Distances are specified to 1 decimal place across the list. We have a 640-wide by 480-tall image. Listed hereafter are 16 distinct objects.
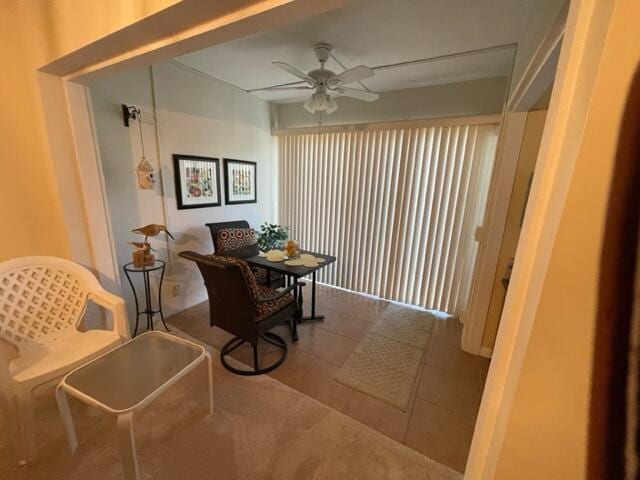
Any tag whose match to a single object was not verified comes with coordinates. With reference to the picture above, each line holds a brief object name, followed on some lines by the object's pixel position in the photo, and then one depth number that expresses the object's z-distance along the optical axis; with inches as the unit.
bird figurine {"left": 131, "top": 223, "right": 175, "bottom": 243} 86.0
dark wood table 93.4
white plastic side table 43.6
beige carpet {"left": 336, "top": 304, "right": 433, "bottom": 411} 75.1
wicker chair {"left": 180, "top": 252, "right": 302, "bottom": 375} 66.3
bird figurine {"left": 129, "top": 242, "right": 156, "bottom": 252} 86.8
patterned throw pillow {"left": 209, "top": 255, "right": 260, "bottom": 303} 64.8
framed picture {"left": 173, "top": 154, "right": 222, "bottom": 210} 106.4
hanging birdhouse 92.5
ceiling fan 74.0
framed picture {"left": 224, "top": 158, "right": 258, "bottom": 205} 127.1
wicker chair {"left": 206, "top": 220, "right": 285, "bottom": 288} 112.7
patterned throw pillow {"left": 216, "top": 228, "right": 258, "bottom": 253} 113.2
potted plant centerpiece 128.1
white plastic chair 50.8
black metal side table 87.4
